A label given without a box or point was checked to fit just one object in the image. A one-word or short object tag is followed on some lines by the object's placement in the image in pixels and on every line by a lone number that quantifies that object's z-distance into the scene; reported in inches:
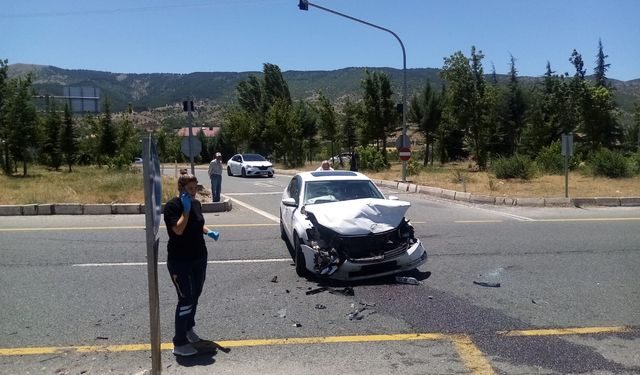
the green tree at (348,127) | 1702.8
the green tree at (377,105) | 1470.2
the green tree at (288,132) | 1711.4
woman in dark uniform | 184.2
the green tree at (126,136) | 1774.9
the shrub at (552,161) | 1043.9
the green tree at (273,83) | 2479.1
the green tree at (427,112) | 1750.7
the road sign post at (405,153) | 908.0
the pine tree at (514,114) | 1672.0
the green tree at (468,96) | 1397.6
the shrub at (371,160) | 1274.6
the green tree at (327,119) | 1676.9
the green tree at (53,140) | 1839.3
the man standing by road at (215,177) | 631.8
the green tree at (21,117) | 1348.4
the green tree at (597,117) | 1636.3
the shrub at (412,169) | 1098.1
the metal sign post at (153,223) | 144.5
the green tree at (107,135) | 1747.0
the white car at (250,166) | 1301.7
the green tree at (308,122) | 1975.9
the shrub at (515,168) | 917.8
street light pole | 866.3
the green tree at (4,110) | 1321.4
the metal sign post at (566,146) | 655.8
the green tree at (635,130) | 1969.5
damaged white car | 274.1
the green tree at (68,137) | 1828.2
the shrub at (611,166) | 917.2
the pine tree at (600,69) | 2610.7
